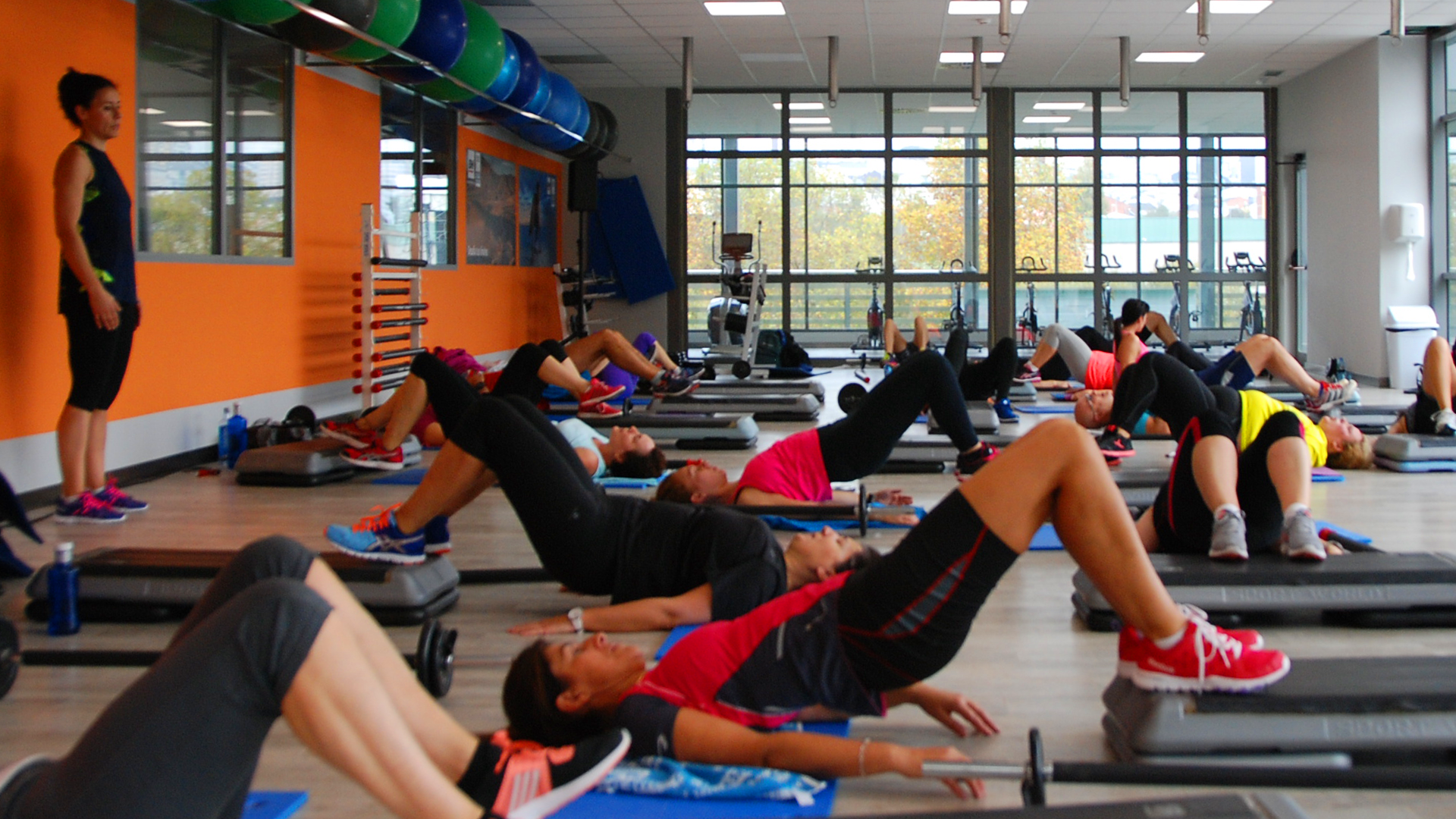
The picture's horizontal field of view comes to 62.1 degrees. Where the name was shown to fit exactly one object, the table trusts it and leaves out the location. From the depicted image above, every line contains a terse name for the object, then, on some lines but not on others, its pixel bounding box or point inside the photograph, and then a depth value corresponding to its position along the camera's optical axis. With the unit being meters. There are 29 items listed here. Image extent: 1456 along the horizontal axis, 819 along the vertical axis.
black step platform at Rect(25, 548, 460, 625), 3.20
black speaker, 11.13
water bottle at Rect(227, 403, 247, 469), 6.12
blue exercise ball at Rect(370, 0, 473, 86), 6.36
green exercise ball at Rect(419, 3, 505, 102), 7.11
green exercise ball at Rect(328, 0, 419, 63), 5.71
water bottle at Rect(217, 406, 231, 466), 6.12
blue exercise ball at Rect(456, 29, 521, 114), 7.82
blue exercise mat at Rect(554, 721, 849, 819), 1.96
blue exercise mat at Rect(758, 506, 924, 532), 4.14
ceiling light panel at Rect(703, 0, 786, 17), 9.11
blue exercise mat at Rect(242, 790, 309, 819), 2.00
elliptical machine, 11.03
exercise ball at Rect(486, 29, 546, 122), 8.27
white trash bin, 9.84
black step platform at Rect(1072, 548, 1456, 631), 3.03
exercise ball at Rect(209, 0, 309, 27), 5.04
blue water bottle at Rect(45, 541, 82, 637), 3.12
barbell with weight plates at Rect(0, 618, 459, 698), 2.52
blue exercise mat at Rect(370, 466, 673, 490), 5.12
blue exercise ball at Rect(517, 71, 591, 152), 9.29
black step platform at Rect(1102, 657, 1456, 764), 2.11
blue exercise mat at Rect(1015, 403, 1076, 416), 8.31
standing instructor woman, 4.57
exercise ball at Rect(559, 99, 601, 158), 10.65
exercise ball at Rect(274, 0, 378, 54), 5.39
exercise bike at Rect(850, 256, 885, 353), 12.79
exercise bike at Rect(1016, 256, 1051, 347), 12.91
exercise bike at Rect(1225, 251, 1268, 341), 12.73
